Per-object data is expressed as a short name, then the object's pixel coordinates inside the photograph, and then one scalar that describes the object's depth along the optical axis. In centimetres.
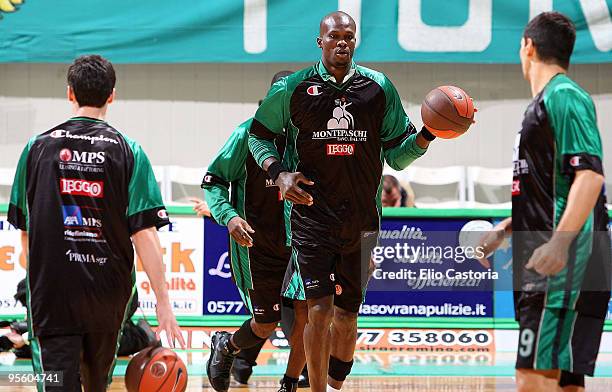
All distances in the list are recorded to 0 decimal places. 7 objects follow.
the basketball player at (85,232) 877
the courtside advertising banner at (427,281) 1944
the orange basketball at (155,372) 920
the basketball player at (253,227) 1433
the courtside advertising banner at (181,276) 1947
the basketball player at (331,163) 1219
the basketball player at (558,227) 836
